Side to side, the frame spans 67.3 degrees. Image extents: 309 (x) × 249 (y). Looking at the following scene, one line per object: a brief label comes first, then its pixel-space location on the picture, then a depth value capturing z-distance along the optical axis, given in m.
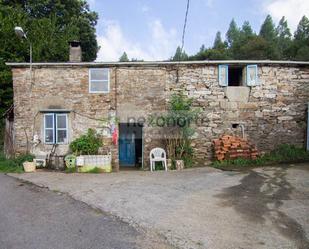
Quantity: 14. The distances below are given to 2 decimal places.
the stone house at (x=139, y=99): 9.43
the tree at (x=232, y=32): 44.61
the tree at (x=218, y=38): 47.21
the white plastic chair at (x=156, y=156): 9.16
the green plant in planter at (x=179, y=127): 9.26
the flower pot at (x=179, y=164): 8.93
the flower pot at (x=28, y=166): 8.64
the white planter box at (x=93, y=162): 8.66
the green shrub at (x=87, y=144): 9.04
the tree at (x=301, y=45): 21.19
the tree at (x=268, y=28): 41.06
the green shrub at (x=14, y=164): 8.77
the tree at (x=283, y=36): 24.64
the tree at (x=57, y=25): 15.33
